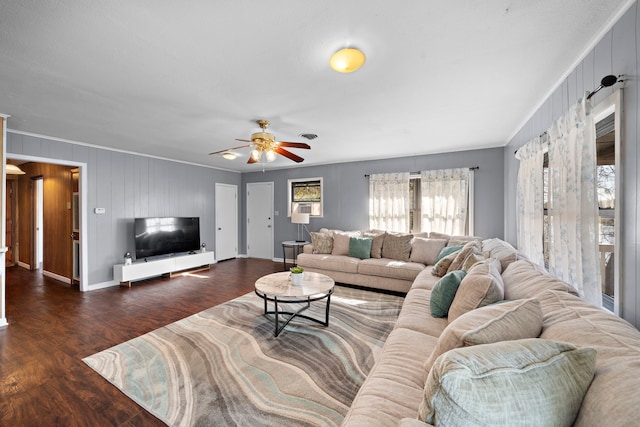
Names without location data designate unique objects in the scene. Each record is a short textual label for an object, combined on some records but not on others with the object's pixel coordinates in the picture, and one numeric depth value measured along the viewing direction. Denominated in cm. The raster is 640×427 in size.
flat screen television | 479
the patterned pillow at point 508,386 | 70
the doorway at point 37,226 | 562
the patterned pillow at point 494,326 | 104
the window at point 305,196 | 614
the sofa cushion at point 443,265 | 308
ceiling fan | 293
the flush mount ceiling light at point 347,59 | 167
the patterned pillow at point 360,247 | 454
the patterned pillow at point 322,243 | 498
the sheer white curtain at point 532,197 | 260
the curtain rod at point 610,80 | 145
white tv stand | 442
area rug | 171
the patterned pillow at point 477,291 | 164
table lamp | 562
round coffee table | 268
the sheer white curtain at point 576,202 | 163
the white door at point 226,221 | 659
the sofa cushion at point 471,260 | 247
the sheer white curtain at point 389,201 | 505
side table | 564
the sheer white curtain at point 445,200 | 459
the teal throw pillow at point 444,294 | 201
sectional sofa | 71
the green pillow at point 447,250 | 363
